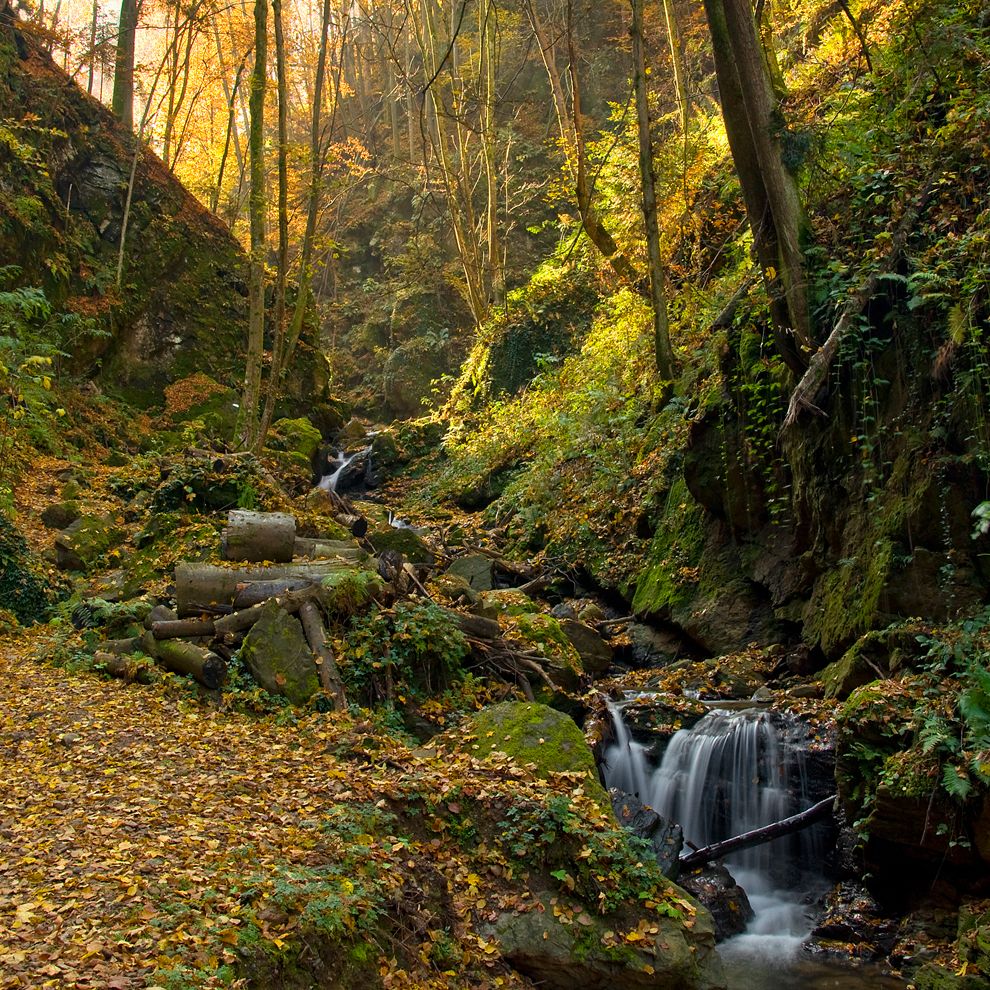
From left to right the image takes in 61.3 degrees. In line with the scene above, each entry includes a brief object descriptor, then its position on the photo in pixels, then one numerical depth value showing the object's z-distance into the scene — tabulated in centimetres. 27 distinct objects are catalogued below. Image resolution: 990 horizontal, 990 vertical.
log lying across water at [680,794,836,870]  787
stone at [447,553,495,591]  1450
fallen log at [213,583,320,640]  902
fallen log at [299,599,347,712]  841
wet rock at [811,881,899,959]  676
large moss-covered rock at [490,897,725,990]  541
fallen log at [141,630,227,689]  851
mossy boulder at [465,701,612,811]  725
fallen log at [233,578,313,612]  949
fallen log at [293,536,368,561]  1103
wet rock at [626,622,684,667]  1249
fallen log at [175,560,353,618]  948
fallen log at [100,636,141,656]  916
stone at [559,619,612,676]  1171
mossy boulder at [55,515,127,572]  1190
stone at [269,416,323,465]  2123
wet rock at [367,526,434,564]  1275
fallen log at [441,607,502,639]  988
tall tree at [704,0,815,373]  995
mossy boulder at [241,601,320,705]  838
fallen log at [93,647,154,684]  872
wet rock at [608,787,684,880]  759
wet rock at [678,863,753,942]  728
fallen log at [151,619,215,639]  908
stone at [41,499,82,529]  1302
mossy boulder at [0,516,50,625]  1040
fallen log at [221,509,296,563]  1040
